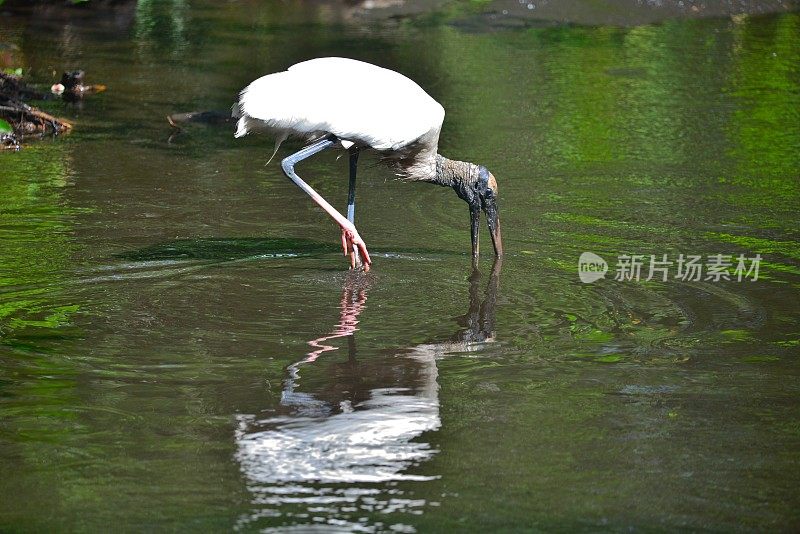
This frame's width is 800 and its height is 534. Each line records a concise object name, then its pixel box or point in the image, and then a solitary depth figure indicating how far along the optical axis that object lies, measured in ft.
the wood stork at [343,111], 44.68
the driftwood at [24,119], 69.31
